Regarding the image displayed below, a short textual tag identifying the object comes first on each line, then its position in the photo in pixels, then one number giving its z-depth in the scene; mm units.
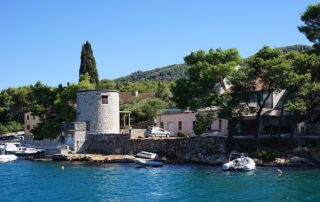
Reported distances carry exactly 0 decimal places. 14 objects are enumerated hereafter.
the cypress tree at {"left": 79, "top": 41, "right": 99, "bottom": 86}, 86625
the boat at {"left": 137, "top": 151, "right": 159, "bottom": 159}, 56709
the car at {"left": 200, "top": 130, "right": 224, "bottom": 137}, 58791
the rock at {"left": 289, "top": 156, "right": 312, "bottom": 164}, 49156
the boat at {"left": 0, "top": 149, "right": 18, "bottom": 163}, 62344
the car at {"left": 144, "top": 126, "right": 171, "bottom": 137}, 64188
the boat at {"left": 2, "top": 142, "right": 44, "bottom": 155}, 71938
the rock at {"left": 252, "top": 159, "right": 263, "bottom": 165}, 50009
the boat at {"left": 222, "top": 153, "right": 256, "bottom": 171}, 46562
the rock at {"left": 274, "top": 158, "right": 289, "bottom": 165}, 49250
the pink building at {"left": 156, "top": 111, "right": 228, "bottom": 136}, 62969
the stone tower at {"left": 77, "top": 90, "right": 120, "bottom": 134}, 65438
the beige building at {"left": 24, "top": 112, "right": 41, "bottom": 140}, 100038
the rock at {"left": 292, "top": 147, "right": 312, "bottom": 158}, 50172
